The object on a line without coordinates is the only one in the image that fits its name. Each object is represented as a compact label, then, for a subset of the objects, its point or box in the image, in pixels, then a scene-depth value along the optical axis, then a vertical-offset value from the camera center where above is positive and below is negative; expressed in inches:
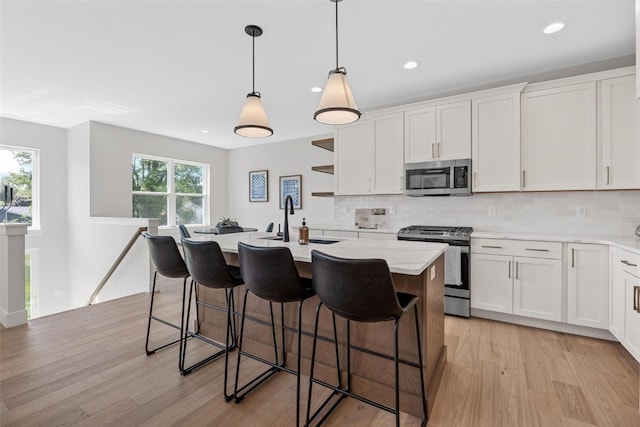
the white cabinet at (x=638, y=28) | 75.3 +45.5
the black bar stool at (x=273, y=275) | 64.0 -13.6
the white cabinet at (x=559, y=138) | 113.1 +28.6
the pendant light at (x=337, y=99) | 75.4 +28.1
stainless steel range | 125.0 -23.2
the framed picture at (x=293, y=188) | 233.5 +18.9
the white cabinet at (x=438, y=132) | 134.7 +36.5
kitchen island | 68.3 -29.2
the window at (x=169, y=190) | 217.0 +17.1
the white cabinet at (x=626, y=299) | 85.3 -26.0
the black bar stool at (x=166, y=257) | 88.9 -13.3
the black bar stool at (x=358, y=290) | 52.7 -14.0
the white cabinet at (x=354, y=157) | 160.2 +29.4
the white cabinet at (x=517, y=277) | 111.7 -24.8
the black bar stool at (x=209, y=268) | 75.8 -14.2
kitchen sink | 97.5 -9.5
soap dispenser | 93.0 -7.2
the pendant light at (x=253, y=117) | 93.4 +29.0
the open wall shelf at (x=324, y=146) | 175.3 +39.3
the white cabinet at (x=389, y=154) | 151.1 +29.0
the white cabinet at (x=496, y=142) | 124.7 +29.3
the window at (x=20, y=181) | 180.7 +18.7
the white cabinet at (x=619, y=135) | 105.8 +27.2
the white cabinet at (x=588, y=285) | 103.6 -25.1
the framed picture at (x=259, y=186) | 250.2 +21.7
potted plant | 187.1 -7.2
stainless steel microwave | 134.5 +15.6
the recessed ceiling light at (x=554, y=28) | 93.0 +57.0
